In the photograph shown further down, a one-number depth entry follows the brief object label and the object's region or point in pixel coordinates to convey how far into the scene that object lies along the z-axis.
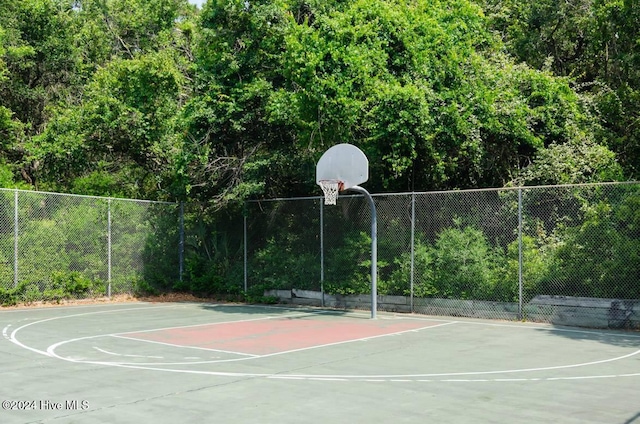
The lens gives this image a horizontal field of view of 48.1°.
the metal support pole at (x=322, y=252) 19.06
